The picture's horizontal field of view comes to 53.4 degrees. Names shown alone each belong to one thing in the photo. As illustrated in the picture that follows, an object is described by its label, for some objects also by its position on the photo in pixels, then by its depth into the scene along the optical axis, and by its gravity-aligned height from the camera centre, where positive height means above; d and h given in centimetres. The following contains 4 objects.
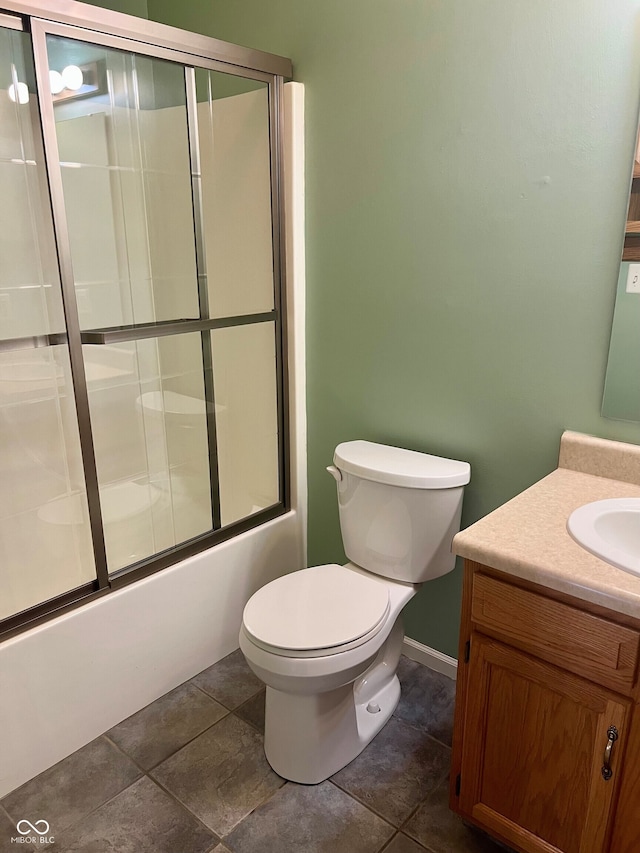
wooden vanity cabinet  119 -94
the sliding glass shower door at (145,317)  211 -25
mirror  149 -23
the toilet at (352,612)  161 -96
